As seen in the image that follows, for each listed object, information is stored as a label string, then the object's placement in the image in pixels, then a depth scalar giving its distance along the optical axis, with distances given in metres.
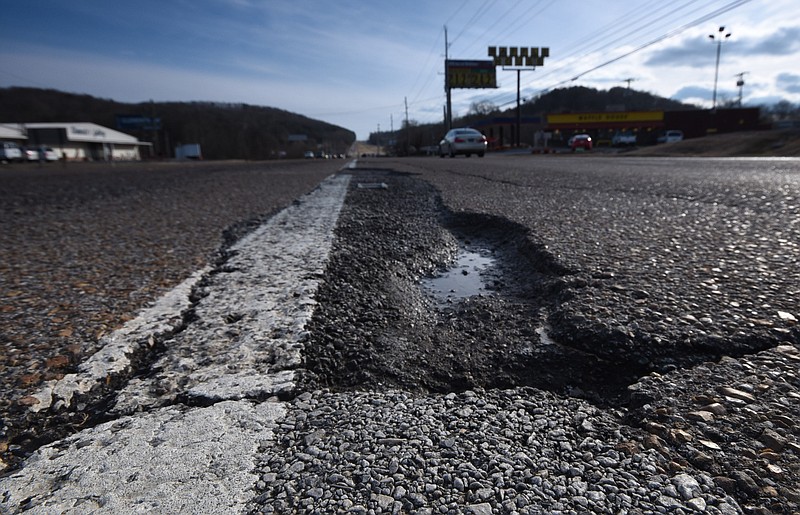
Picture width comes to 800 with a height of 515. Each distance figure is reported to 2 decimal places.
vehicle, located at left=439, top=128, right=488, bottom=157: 25.09
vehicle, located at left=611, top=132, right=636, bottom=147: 53.44
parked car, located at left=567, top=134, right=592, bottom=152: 43.03
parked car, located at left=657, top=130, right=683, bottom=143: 53.84
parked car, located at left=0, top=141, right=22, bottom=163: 37.56
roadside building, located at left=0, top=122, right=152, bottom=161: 71.75
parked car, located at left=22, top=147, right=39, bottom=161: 40.07
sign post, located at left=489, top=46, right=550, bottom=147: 58.72
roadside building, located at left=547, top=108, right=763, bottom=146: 64.75
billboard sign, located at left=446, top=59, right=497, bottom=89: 63.53
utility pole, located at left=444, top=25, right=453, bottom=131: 63.24
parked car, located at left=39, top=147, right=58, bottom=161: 39.83
